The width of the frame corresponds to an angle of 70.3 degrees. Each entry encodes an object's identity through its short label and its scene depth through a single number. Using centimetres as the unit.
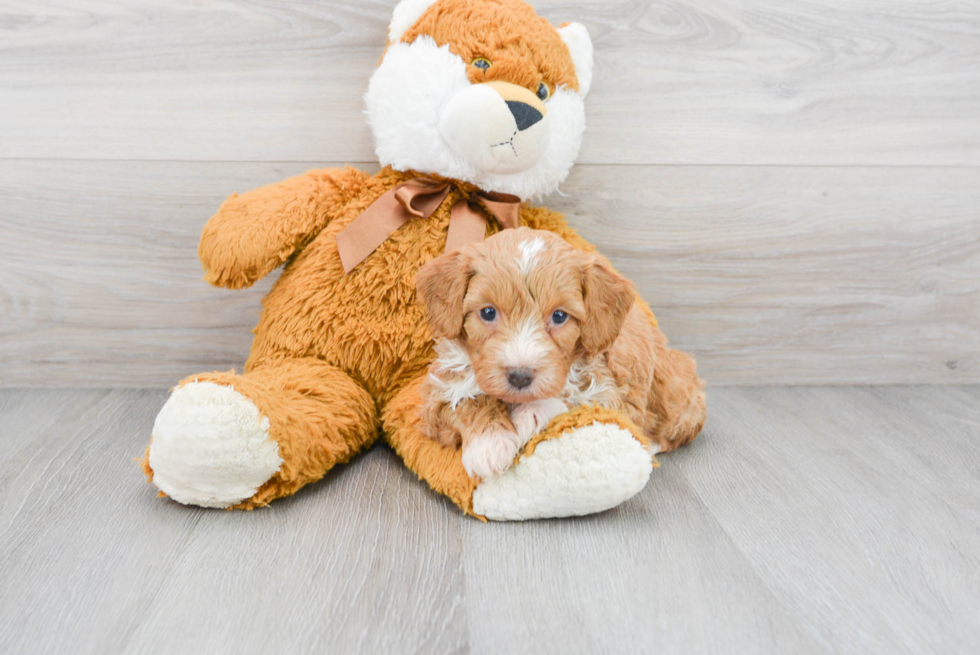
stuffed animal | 98
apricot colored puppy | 78
